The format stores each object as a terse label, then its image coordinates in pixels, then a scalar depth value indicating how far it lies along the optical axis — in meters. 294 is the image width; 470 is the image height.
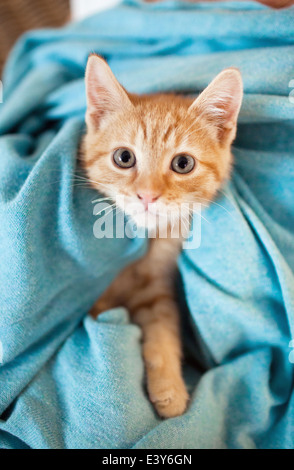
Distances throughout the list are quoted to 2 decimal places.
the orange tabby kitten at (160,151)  0.28
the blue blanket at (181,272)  0.27
